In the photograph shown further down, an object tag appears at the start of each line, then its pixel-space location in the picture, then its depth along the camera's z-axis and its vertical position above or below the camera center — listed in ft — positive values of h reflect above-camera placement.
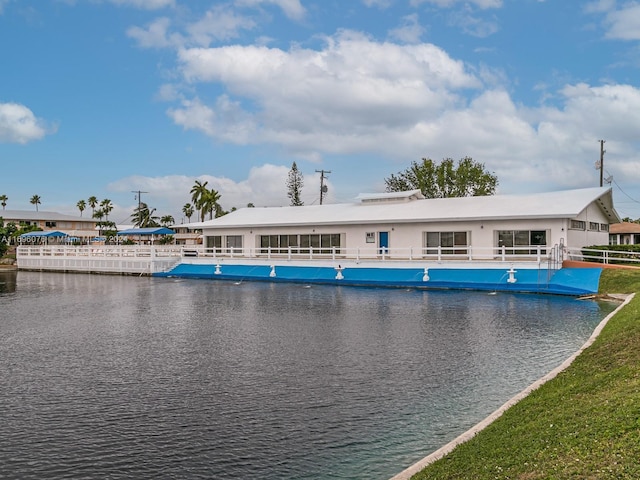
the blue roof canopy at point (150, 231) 186.29 +8.36
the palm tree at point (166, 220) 371.23 +23.80
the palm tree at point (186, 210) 427.33 +34.40
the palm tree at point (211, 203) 307.17 +28.34
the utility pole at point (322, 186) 239.50 +28.26
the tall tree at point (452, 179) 222.89 +28.16
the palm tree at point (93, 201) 404.16 +40.15
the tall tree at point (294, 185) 275.18 +33.17
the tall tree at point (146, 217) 352.44 +24.96
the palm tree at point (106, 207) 382.63 +34.07
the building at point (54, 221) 326.65 +22.01
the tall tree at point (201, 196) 309.83 +33.12
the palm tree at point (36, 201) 458.09 +46.50
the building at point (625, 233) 168.45 +4.25
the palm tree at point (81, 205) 428.15 +39.78
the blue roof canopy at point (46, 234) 211.41 +9.26
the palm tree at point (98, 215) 372.99 +27.87
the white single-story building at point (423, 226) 108.58 +5.67
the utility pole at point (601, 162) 172.84 +26.16
